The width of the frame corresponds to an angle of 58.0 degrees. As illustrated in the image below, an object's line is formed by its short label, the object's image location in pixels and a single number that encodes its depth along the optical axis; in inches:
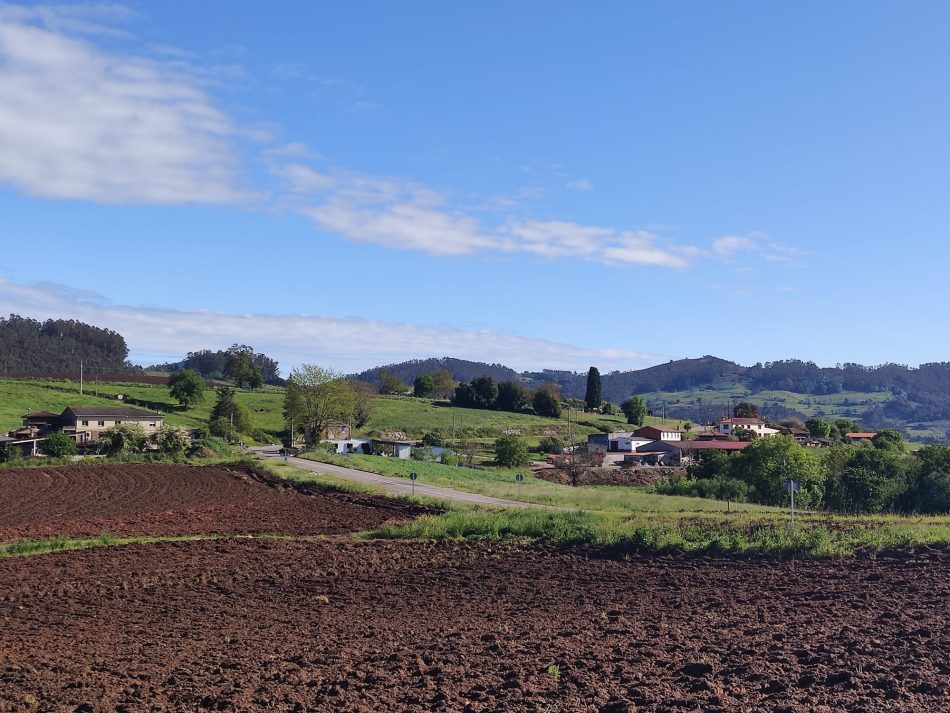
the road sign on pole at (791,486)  1224.8
